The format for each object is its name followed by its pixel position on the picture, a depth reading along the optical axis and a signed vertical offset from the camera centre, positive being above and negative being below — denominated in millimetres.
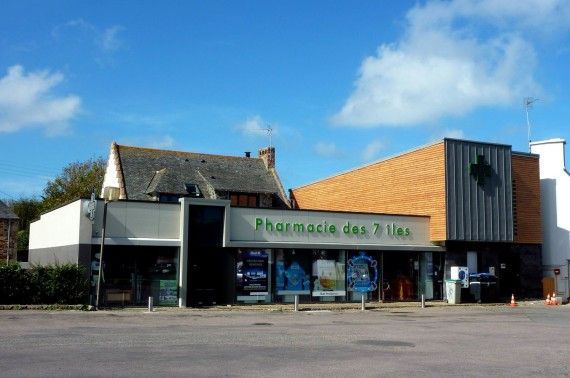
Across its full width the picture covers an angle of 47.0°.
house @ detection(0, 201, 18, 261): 55250 +2330
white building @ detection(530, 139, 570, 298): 36719 +3055
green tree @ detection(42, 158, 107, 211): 61594 +7726
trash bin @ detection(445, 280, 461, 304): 32688 -1114
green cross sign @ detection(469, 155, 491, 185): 33562 +5120
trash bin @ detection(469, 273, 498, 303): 33688 -878
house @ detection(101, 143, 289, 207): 40625 +5820
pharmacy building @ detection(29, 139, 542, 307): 27562 +1438
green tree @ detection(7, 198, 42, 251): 73125 +5791
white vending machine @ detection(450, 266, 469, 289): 33062 -269
